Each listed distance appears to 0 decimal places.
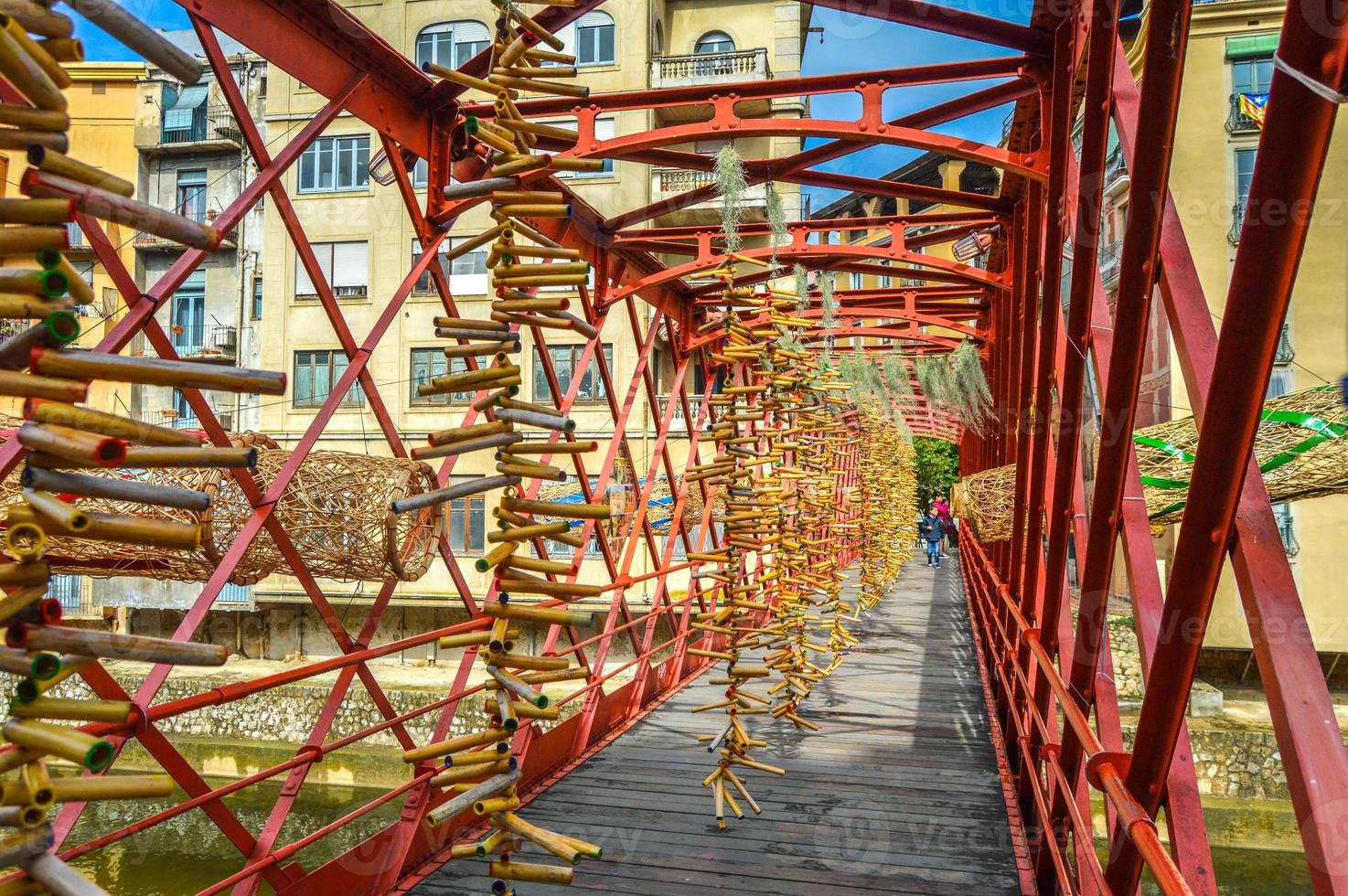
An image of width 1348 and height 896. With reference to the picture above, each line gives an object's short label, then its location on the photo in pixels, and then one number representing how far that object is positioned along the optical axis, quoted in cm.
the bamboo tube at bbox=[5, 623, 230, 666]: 113
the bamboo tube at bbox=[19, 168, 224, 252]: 119
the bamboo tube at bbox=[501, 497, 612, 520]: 207
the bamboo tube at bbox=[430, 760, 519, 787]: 206
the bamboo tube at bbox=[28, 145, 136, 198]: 119
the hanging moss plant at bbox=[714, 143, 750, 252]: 441
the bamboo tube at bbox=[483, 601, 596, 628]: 203
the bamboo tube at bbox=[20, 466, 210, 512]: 118
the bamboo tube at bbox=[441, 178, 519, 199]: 210
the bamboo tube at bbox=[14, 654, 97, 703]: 114
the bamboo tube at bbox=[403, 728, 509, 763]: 208
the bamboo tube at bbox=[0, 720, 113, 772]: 113
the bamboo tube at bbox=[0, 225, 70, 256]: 116
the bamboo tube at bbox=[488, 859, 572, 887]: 210
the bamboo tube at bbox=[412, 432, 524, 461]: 207
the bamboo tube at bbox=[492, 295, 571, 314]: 207
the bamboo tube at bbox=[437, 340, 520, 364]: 210
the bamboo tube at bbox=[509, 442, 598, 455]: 208
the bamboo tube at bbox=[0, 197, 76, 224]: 115
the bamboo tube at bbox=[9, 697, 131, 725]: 116
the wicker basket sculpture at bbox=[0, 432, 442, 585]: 346
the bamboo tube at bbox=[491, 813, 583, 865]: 197
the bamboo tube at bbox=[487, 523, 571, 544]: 205
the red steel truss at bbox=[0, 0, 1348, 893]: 147
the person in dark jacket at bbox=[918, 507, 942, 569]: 2188
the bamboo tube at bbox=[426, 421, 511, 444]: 206
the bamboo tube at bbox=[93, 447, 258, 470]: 123
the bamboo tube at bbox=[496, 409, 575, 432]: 205
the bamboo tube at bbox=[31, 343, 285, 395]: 117
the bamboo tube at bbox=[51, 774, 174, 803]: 116
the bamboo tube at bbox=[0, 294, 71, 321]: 112
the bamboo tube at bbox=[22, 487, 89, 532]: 113
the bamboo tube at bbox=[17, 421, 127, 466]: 114
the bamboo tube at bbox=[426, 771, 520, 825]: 198
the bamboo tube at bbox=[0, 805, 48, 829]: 111
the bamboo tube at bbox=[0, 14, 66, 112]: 110
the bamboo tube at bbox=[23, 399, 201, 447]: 116
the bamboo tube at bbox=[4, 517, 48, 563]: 115
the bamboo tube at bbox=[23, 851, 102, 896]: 109
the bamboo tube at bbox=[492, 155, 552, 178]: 208
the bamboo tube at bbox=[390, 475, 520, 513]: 205
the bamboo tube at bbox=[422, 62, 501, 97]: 213
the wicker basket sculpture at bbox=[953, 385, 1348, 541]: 322
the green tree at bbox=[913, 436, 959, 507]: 2847
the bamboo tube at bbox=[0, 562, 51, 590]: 114
